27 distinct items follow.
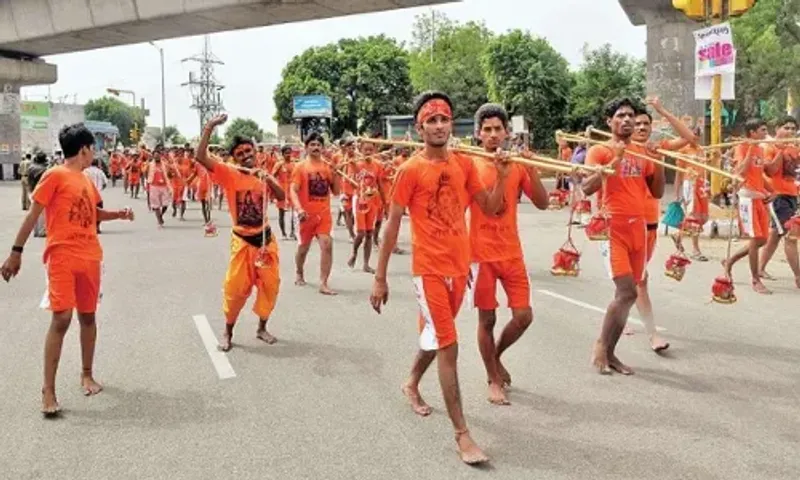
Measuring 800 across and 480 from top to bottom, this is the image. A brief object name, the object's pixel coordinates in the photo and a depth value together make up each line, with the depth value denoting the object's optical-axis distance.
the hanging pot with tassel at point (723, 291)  5.70
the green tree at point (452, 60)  62.19
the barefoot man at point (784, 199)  9.29
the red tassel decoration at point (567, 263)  5.53
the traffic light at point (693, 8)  13.19
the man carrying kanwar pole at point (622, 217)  5.70
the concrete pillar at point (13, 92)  34.47
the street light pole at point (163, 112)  69.64
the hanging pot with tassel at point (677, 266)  5.93
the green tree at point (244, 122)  108.89
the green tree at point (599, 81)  46.75
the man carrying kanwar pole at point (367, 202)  11.39
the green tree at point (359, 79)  64.62
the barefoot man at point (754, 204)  9.03
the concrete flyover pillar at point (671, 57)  19.53
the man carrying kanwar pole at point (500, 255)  5.27
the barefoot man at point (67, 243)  5.32
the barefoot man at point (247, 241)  6.79
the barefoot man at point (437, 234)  4.41
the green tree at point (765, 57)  37.31
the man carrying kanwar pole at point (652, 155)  5.80
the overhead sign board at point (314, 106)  62.41
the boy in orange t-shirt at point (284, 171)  15.52
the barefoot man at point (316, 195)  9.41
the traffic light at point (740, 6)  12.87
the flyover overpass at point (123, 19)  22.23
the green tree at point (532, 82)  46.16
